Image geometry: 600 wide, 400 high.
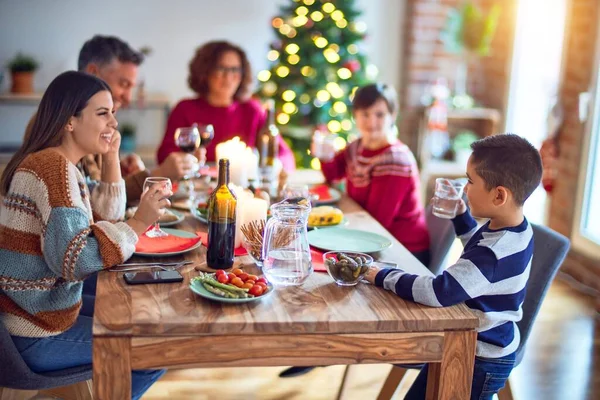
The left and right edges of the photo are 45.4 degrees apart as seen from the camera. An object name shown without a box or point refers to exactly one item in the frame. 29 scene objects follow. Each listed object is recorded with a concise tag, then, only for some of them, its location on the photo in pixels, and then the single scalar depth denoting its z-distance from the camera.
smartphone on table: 1.69
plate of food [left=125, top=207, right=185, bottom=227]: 2.27
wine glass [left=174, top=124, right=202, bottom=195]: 2.52
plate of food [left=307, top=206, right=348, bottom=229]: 2.33
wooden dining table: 1.47
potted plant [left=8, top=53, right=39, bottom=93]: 4.88
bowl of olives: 1.71
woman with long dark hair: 1.72
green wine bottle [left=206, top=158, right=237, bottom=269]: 1.81
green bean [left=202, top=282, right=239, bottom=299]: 1.58
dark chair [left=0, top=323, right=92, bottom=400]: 1.76
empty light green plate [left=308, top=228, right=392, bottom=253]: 2.05
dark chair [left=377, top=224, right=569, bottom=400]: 2.08
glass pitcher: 1.71
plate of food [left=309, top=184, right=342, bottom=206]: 2.66
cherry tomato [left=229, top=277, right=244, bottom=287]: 1.63
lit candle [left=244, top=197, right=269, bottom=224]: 2.00
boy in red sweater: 2.69
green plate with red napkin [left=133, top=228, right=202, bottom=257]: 1.91
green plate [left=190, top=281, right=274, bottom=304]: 1.56
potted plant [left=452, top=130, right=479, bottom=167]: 5.44
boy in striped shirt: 1.66
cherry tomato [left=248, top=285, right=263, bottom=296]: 1.61
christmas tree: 4.93
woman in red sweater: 3.49
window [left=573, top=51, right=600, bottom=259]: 4.04
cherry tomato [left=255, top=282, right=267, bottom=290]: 1.64
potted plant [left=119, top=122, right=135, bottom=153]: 5.11
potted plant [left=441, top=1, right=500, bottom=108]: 5.08
